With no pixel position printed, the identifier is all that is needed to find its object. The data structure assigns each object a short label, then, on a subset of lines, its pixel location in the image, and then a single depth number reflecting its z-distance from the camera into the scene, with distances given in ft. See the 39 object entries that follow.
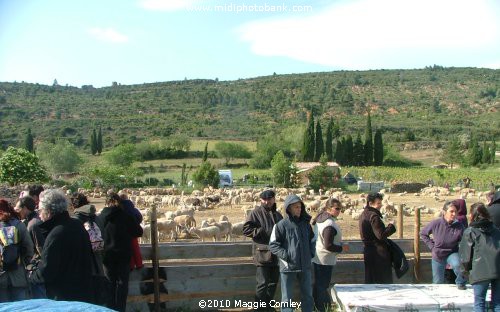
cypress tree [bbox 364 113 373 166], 250.98
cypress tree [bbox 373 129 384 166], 251.05
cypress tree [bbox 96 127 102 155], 289.33
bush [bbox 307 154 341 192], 150.41
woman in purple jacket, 25.04
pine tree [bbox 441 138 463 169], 251.60
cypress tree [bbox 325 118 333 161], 258.78
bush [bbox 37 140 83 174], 217.97
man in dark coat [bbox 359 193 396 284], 25.00
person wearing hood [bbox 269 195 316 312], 22.88
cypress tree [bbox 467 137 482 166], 242.99
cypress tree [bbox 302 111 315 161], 255.91
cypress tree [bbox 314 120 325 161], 257.75
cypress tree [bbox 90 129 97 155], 286.05
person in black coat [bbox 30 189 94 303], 17.63
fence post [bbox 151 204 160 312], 25.59
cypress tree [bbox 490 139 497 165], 249.55
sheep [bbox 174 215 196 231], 59.88
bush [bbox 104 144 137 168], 217.97
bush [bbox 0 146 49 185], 134.82
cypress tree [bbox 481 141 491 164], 248.24
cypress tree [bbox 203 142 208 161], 250.88
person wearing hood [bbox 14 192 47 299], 19.67
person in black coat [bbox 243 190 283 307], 24.57
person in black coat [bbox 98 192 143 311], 23.59
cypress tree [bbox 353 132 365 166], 251.19
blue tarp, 11.34
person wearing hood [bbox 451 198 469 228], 25.34
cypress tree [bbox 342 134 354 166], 249.55
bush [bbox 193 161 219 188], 157.69
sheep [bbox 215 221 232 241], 55.11
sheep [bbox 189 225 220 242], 53.11
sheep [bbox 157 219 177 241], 57.66
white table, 20.20
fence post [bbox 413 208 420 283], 28.50
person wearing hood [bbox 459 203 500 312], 21.17
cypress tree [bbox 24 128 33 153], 252.42
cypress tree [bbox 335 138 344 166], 249.34
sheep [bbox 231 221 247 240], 55.62
